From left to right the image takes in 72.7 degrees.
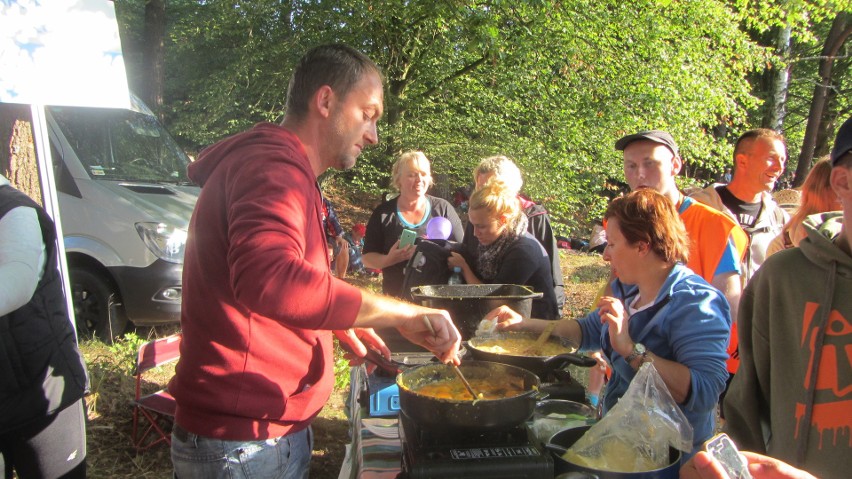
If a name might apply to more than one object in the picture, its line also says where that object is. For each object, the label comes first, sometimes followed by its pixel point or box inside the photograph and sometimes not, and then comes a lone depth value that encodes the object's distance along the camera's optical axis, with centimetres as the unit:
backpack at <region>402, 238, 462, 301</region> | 348
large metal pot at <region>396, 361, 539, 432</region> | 144
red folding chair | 354
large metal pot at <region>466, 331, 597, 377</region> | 195
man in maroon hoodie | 133
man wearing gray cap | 287
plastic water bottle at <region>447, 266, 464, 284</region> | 345
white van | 518
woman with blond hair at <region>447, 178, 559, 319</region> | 319
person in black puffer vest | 194
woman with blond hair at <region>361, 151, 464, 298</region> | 427
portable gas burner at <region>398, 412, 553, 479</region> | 137
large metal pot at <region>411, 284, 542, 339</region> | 250
